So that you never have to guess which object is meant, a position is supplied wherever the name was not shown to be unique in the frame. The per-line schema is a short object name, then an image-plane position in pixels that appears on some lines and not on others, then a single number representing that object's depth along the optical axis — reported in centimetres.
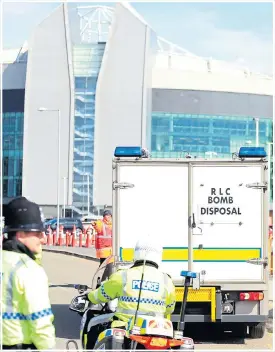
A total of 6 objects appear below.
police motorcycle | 567
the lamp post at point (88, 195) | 9556
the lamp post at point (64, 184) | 9538
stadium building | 9794
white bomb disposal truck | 1111
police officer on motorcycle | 634
